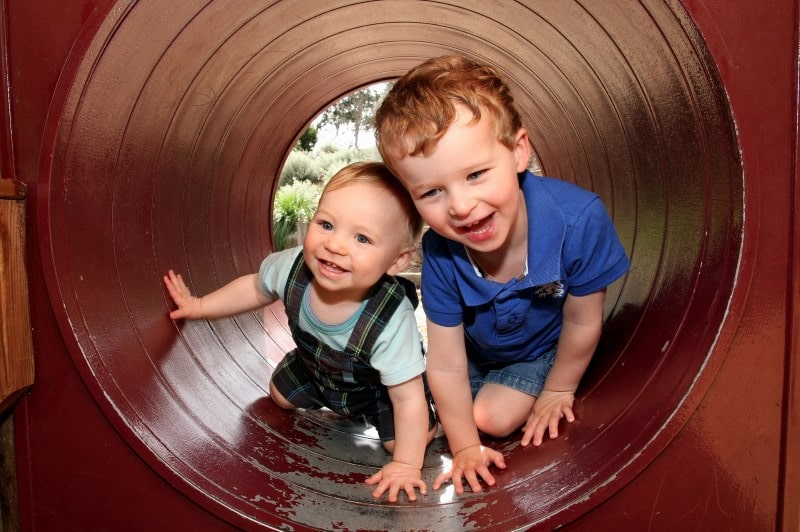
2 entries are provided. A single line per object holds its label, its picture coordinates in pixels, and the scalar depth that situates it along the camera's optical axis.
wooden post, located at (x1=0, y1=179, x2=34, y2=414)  0.62
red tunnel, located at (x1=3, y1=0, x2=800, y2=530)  0.60
